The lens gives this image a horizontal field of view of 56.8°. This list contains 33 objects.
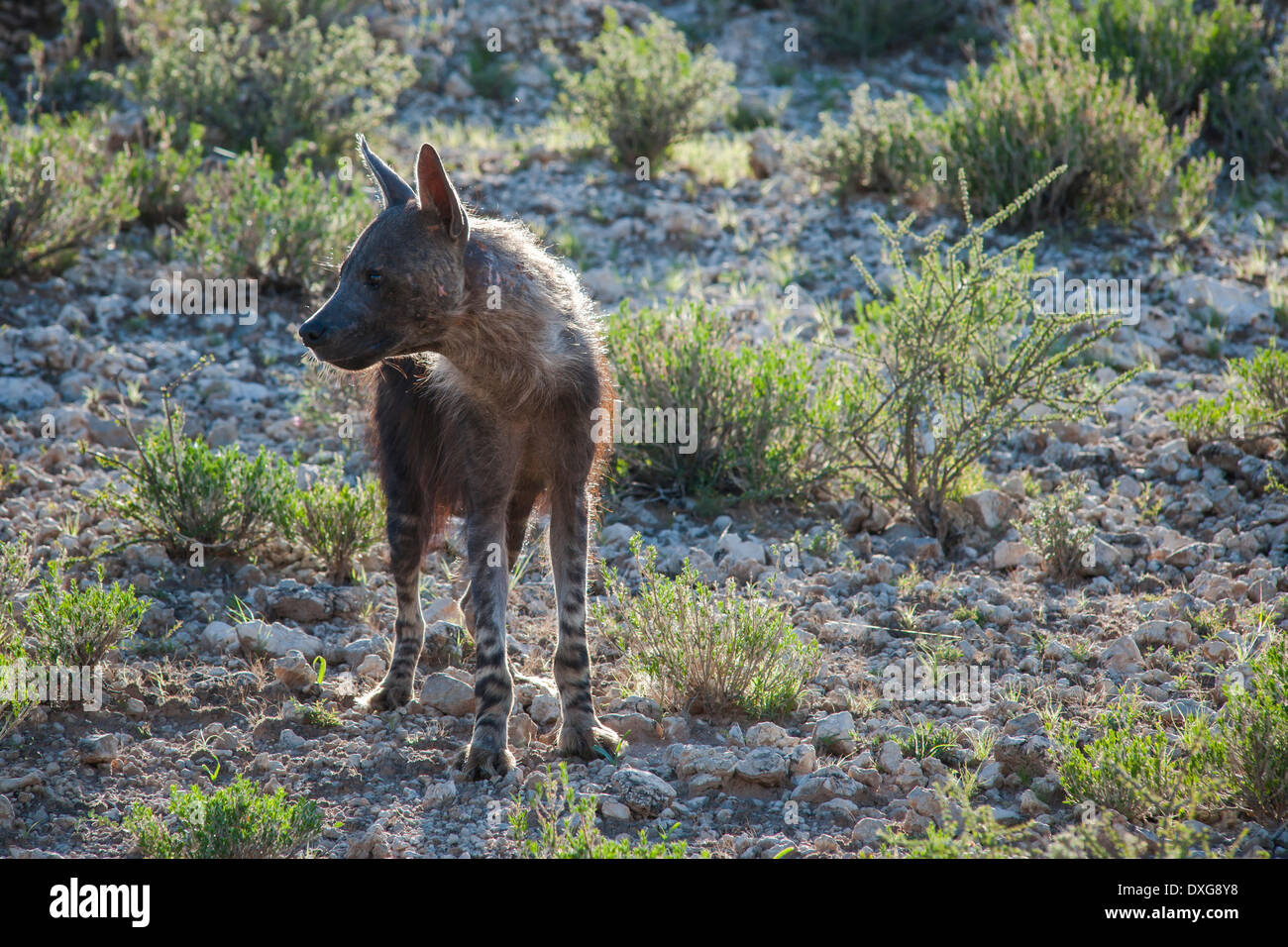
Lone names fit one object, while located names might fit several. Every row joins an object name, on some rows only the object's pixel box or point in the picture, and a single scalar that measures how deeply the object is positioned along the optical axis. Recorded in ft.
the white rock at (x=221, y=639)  17.98
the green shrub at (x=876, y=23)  47.75
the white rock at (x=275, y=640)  17.74
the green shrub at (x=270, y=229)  28.99
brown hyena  13.88
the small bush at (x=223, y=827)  12.27
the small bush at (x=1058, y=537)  19.80
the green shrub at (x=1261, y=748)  12.71
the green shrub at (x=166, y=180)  32.19
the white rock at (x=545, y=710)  16.69
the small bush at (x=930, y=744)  14.82
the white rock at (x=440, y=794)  14.14
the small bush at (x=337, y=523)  20.39
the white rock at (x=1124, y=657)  16.79
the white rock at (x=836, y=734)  15.17
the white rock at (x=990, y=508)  21.91
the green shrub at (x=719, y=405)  22.74
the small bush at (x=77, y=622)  16.15
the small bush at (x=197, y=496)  20.13
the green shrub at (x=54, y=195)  28.40
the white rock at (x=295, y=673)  17.06
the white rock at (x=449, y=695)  16.88
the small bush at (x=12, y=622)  15.10
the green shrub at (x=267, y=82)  36.47
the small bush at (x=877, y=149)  33.78
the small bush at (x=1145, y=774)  12.73
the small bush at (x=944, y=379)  21.24
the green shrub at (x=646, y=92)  36.73
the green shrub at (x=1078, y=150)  31.17
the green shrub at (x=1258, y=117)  35.40
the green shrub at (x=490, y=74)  44.62
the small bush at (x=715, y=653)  16.12
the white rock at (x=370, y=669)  17.88
